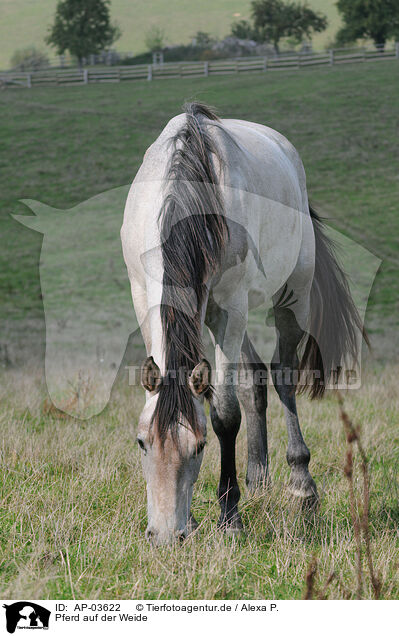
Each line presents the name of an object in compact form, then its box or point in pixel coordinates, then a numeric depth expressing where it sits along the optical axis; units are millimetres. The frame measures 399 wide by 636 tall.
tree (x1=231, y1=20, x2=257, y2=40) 66750
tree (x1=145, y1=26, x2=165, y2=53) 69375
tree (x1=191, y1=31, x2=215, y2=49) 67050
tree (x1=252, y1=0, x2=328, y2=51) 62219
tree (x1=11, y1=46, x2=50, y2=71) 54238
